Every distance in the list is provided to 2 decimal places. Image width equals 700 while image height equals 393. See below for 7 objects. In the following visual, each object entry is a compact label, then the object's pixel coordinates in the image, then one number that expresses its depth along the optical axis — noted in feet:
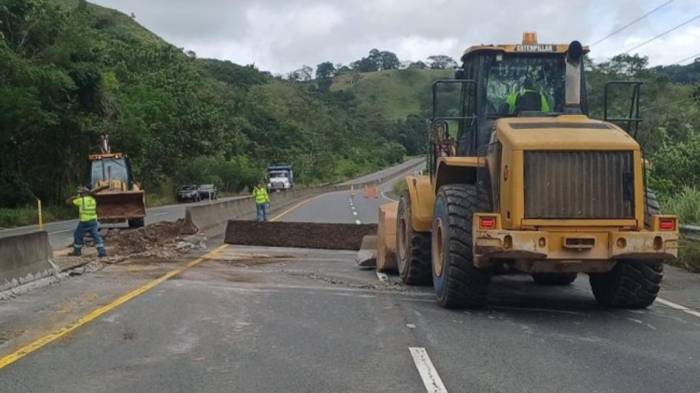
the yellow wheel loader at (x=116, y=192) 90.94
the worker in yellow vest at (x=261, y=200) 101.71
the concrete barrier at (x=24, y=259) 41.11
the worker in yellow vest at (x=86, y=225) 58.34
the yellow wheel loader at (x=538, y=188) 32.30
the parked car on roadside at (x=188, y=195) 223.92
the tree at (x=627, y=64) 227.81
